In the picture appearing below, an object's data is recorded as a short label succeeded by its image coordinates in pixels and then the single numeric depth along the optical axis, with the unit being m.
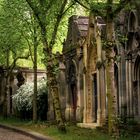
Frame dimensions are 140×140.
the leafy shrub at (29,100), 34.12
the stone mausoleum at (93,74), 20.59
